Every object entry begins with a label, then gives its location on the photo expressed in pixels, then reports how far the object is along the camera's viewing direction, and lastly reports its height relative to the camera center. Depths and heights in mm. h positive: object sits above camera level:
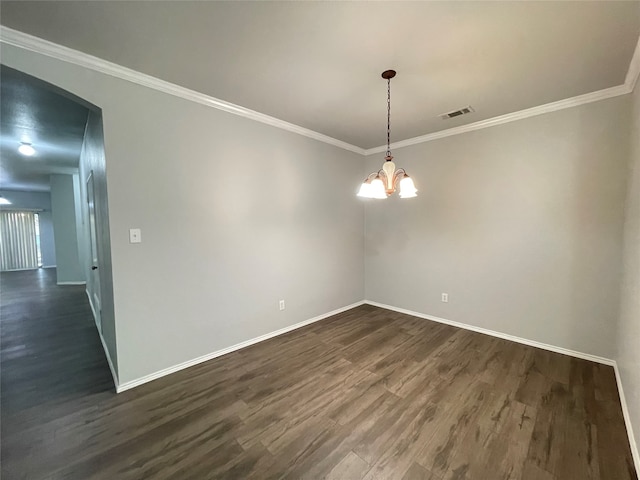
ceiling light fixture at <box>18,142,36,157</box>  3836 +1231
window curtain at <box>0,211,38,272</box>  8633 -430
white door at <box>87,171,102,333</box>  3197 -443
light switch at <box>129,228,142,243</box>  2246 -70
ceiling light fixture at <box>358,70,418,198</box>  2186 +352
